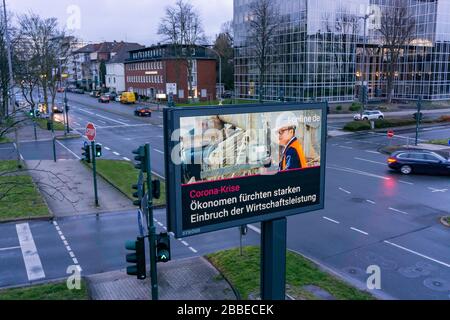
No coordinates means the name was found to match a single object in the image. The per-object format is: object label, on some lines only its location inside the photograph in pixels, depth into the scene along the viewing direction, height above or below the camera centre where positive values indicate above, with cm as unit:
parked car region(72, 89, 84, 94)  11714 -12
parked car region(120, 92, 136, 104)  7800 -125
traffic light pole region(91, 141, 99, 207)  1942 -409
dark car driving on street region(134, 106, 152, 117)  5778 -277
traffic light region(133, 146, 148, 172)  855 -126
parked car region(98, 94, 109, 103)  8225 -155
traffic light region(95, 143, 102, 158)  2020 -263
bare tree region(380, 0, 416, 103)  6694 +877
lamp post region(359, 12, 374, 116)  7152 +138
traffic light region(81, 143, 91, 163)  2006 -274
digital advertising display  801 -142
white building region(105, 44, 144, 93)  9904 +450
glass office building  6206 +510
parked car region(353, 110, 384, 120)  5009 -298
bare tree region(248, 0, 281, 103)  6135 +820
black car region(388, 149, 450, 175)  2488 -406
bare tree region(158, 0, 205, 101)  6969 +882
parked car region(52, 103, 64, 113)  6393 -256
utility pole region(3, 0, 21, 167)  2732 +227
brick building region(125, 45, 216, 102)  7406 +313
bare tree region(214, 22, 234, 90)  9581 +798
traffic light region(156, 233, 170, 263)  841 -292
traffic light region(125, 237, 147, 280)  827 -307
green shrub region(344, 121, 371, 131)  4332 -353
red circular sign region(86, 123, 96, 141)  2027 -185
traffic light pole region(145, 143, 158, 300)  845 -251
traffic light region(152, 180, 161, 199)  866 -187
